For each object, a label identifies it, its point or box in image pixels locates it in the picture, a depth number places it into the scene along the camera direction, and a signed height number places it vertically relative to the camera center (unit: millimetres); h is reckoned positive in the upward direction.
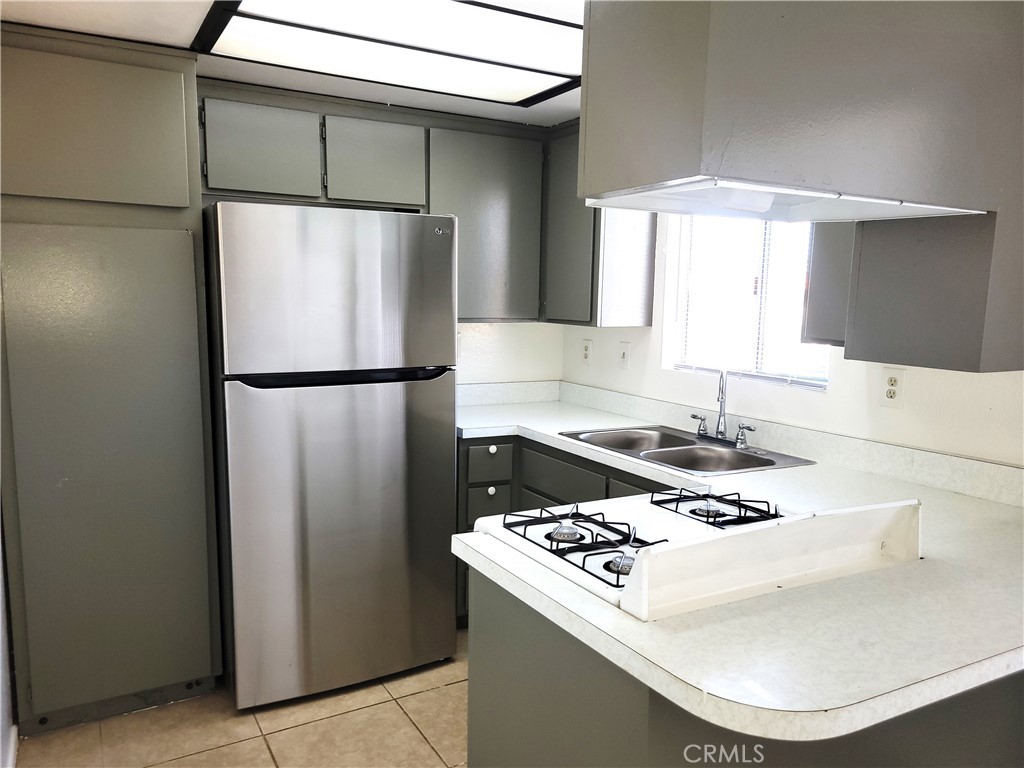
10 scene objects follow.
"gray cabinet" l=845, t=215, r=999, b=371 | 1355 +3
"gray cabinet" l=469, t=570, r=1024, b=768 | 1205 -768
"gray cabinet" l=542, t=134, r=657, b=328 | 3189 +142
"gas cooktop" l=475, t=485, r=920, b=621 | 1296 -534
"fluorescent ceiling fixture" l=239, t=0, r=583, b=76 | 1979 +725
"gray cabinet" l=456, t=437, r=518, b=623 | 3072 -804
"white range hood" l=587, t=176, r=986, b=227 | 1123 +152
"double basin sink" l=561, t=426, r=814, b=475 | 2648 -604
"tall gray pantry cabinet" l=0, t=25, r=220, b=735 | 2281 -310
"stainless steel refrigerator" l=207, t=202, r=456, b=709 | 2430 -528
